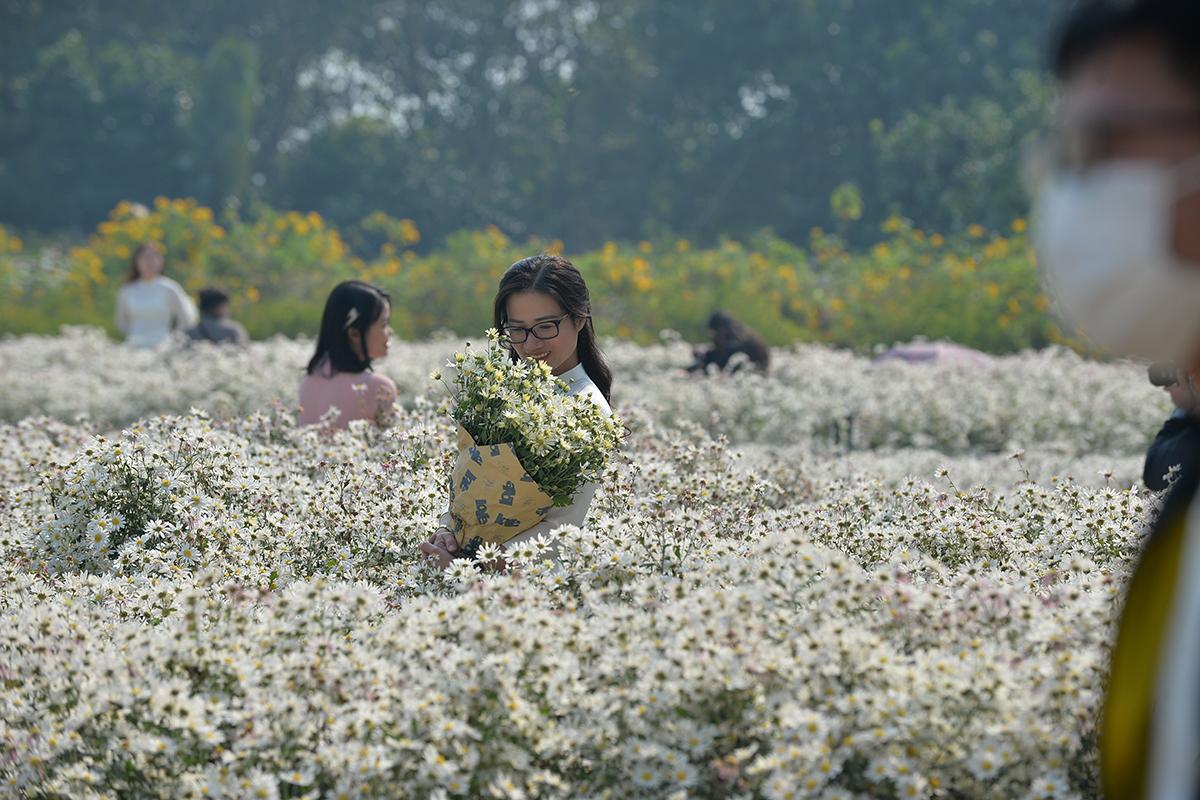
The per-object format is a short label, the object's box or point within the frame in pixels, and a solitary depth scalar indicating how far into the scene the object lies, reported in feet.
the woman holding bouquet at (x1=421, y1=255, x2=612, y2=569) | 29.55
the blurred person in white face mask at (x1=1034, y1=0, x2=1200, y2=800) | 11.31
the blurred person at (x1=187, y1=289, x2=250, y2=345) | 84.02
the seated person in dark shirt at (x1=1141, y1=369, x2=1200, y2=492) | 31.89
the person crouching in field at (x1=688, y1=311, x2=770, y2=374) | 75.72
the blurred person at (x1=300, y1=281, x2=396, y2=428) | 43.29
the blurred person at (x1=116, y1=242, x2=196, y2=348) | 83.66
